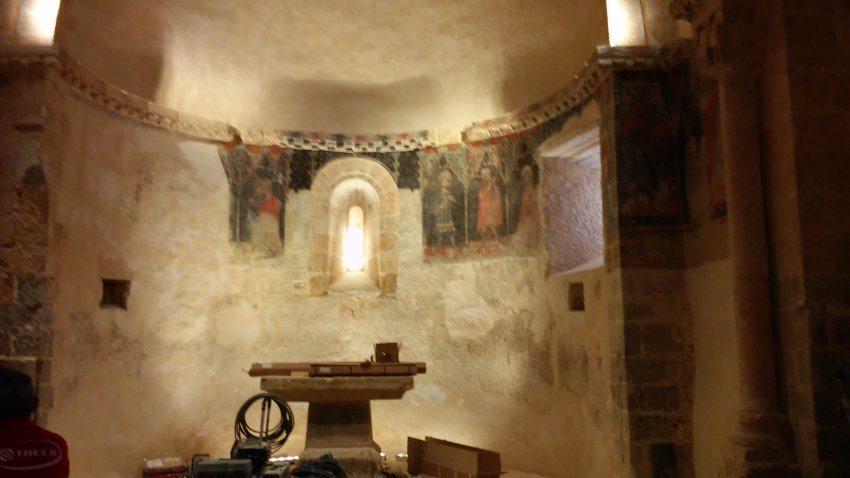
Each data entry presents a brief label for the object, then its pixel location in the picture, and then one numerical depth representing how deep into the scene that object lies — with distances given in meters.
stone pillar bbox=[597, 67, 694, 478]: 6.13
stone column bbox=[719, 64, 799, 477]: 4.55
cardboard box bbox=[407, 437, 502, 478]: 6.96
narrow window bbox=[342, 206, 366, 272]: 10.02
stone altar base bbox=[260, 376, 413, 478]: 6.52
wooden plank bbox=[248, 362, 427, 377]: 6.65
